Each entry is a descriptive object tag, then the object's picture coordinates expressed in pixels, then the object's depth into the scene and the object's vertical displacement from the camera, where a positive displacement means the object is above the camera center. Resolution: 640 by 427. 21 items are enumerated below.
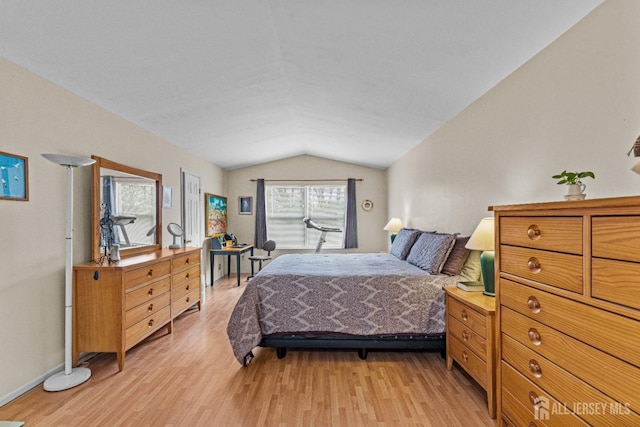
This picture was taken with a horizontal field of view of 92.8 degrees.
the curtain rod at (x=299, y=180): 6.43 +0.68
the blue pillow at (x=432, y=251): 2.66 -0.37
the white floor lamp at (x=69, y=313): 2.15 -0.75
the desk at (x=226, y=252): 5.28 -0.69
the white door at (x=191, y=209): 4.55 +0.05
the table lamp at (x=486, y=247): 2.12 -0.25
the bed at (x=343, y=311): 2.49 -0.82
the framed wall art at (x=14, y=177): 1.96 +0.24
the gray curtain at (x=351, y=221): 6.33 -0.19
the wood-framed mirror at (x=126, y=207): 2.71 +0.05
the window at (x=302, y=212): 6.50 +0.00
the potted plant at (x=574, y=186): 1.45 +0.12
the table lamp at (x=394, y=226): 5.04 -0.23
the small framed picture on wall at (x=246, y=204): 6.45 +0.17
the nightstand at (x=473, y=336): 1.80 -0.82
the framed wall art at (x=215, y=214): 5.41 -0.04
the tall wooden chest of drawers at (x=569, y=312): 0.97 -0.39
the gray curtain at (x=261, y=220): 6.34 -0.16
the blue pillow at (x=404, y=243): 3.50 -0.37
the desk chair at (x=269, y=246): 5.80 -0.65
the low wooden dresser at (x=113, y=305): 2.38 -0.75
